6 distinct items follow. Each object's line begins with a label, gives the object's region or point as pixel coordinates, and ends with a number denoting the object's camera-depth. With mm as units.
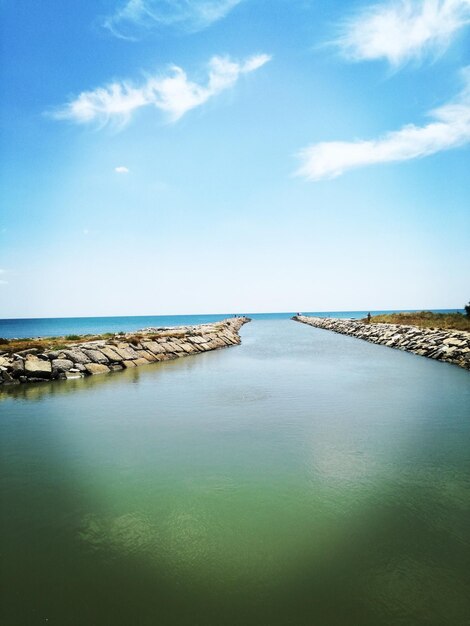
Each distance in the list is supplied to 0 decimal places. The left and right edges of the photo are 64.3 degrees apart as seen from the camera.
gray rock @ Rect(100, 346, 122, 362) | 14516
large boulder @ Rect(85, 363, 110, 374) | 13078
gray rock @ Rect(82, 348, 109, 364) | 13847
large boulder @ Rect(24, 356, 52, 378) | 11719
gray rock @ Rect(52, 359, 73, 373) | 12242
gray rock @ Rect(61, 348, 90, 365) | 13172
